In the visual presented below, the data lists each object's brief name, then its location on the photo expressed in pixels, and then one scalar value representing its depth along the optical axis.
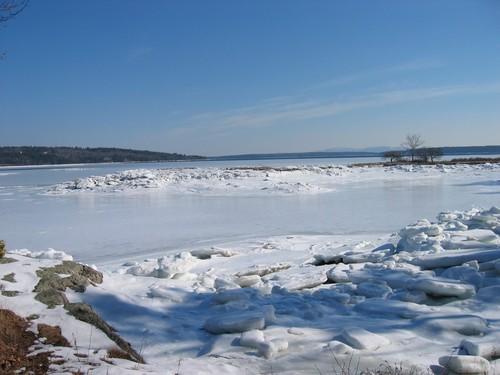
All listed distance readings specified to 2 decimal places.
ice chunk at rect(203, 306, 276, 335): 3.95
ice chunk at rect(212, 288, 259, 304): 4.81
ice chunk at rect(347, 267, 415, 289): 5.40
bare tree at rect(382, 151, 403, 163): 61.97
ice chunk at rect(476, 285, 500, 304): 4.68
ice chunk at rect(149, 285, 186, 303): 4.96
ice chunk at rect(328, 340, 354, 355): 3.43
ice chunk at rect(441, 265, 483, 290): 5.20
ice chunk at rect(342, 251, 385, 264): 6.94
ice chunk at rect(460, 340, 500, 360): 3.35
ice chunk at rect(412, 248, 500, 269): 5.88
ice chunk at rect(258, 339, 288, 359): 3.43
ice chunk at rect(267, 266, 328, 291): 5.70
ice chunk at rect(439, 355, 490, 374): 3.10
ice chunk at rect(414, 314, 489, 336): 3.88
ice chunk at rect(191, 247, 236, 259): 8.23
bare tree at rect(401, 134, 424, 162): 64.78
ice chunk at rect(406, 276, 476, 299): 4.79
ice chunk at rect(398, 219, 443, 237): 7.71
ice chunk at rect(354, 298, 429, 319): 4.38
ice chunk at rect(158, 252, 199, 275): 6.42
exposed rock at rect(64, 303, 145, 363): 3.44
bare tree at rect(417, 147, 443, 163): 58.47
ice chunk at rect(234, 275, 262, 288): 5.94
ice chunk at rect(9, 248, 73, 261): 6.86
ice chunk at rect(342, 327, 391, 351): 3.52
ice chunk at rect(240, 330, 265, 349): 3.61
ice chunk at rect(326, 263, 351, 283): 5.85
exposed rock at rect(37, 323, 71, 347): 3.26
